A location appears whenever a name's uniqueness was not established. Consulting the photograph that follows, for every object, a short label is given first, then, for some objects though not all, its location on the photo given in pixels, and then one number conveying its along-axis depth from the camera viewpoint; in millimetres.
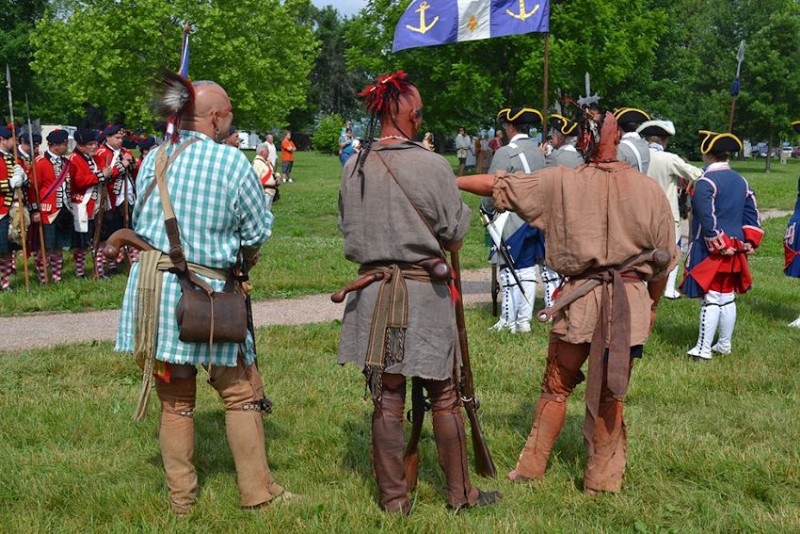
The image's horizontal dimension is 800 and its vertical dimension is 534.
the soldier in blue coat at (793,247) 9062
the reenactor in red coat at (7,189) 10664
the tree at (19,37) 42312
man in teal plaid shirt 4160
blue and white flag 8016
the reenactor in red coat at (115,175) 12305
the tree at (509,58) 30000
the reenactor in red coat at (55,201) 11438
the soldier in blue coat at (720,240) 7504
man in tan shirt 4547
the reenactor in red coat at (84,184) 11695
